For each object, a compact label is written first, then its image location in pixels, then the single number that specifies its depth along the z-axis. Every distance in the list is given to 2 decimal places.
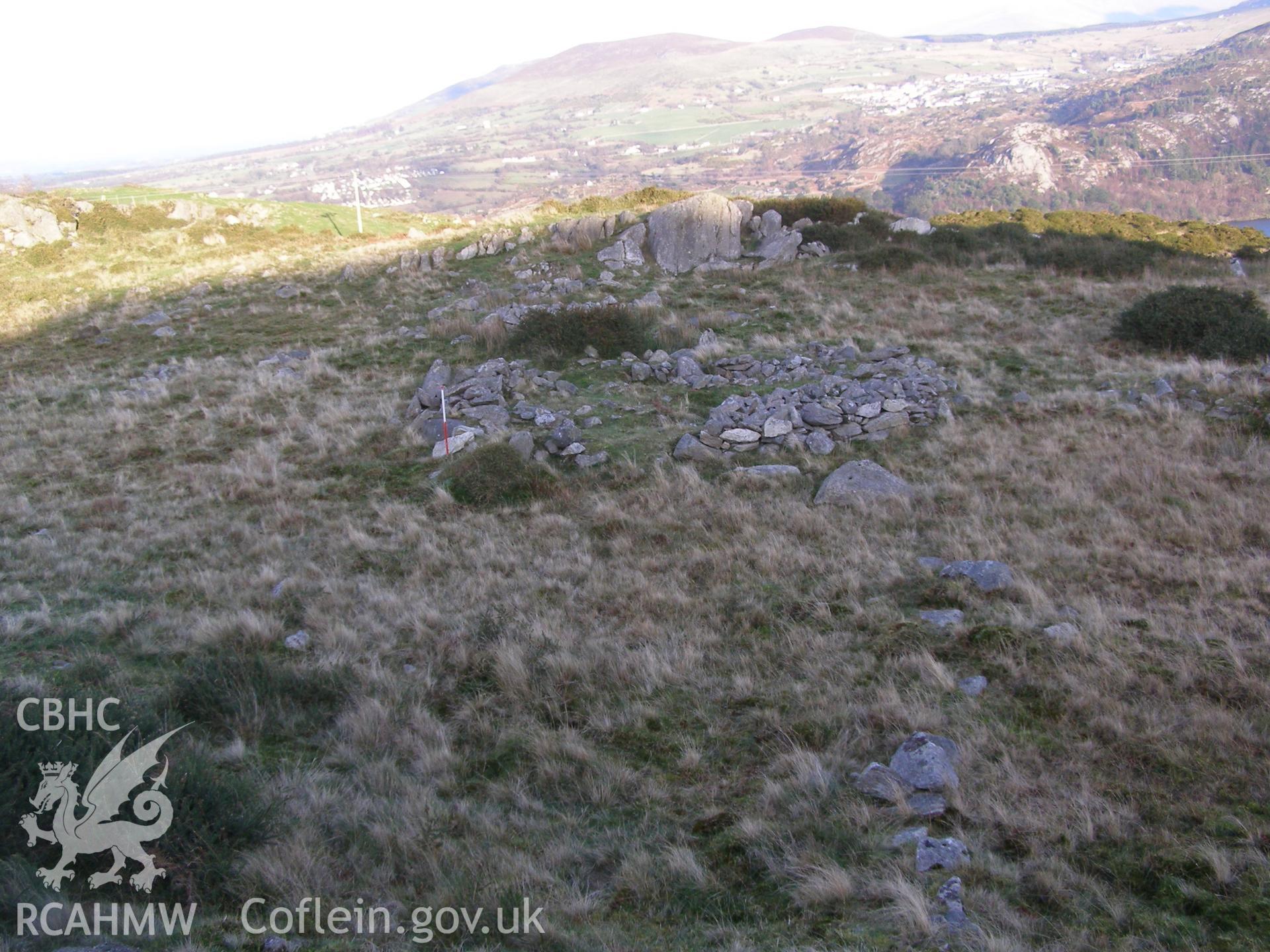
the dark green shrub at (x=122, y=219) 28.77
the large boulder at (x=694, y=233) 21.70
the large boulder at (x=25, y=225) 26.97
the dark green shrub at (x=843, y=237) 21.95
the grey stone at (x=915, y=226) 22.67
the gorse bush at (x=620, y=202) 26.95
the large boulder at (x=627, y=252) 21.31
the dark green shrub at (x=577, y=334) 14.80
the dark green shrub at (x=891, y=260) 20.33
